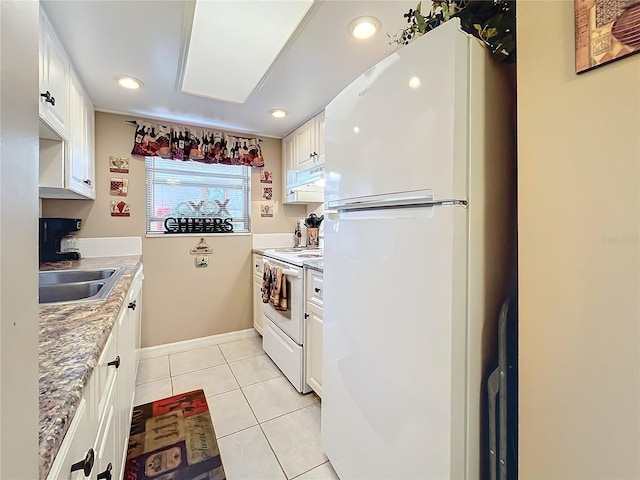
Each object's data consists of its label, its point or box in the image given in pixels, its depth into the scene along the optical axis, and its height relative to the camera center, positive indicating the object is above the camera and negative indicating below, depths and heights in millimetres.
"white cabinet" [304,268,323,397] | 1840 -575
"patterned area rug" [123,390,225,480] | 1459 -1134
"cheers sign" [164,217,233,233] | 2852 +159
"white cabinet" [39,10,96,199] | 1388 +651
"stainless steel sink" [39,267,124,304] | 1429 -230
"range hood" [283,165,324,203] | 2939 +528
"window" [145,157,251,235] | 2805 +492
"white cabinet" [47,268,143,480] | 575 -483
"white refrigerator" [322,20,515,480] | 842 -16
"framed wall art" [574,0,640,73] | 545 +410
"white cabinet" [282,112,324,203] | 2570 +752
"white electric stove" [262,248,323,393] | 2020 -642
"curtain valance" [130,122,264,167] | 2666 +929
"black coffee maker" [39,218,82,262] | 2037 +38
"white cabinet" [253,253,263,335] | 2926 -525
